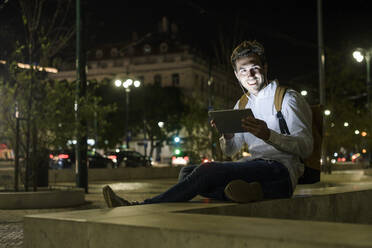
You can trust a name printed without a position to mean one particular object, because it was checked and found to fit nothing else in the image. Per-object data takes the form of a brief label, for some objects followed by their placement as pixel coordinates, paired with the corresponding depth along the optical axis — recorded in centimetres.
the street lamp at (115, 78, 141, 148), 4125
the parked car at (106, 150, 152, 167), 4409
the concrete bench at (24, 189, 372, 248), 326
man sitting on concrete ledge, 527
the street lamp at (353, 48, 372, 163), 2920
